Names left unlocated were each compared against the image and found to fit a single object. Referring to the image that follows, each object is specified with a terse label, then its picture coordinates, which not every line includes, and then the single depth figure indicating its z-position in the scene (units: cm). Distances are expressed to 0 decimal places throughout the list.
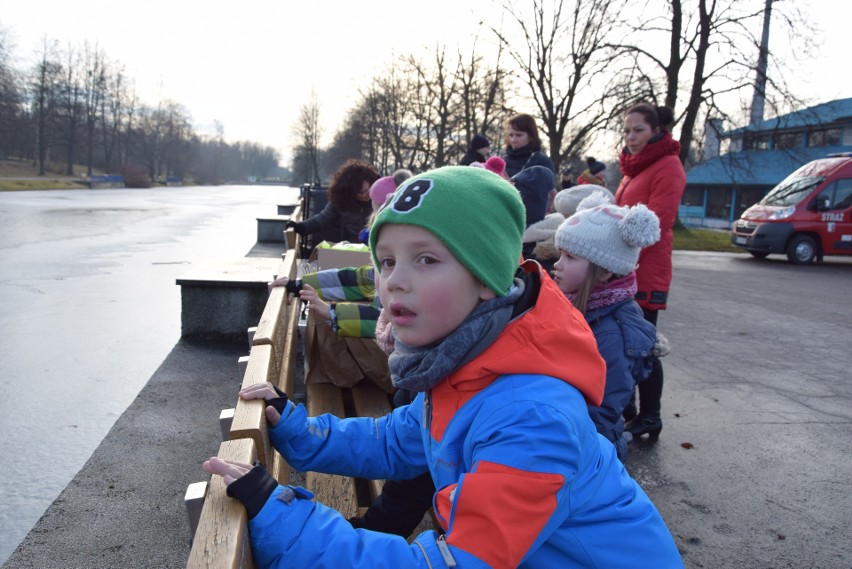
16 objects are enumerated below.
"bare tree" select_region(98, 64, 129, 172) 7375
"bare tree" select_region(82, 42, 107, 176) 6931
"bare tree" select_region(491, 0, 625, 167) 2297
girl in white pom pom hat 285
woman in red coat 420
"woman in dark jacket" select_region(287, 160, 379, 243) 667
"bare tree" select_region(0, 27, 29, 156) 4778
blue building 3453
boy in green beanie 126
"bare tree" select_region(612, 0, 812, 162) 2086
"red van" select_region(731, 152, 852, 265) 1578
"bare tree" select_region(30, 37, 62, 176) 6116
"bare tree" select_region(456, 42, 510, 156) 2711
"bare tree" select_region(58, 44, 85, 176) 6588
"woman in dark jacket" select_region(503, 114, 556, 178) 534
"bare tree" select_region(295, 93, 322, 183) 6550
